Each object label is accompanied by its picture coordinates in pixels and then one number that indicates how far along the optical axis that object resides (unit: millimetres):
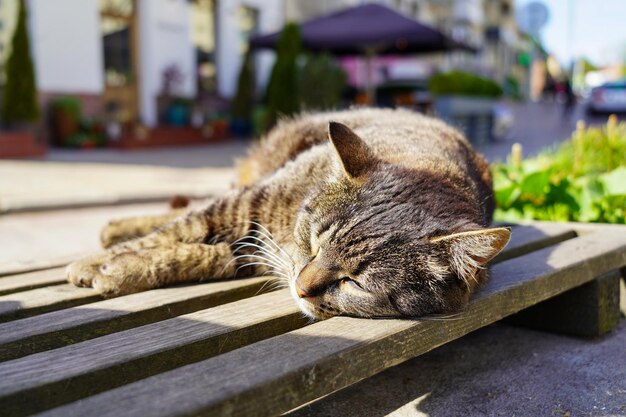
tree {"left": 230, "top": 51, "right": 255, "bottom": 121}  15727
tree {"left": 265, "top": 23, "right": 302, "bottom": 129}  13703
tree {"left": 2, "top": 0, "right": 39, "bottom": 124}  10586
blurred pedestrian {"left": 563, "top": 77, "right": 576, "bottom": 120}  19656
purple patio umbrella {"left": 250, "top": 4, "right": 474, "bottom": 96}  11625
